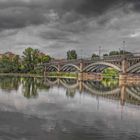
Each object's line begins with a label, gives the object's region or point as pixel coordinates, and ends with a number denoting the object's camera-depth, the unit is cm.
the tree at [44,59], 17362
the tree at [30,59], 15540
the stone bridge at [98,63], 8629
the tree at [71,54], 19389
